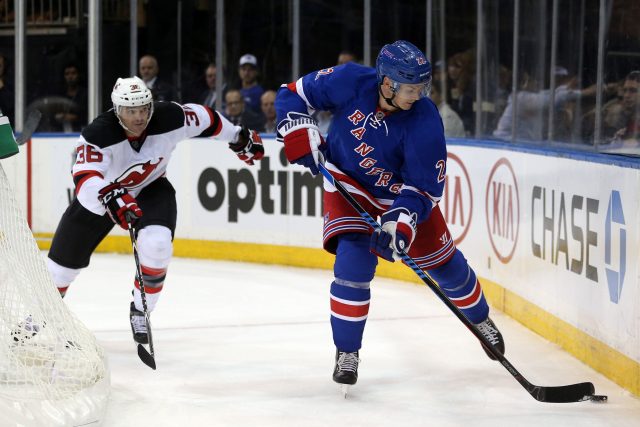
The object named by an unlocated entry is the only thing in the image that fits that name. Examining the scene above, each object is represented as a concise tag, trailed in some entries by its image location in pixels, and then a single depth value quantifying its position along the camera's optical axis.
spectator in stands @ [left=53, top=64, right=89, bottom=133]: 14.66
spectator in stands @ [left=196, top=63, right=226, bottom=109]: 14.42
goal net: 5.89
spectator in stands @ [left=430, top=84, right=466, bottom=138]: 12.34
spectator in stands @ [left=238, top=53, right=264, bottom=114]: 14.08
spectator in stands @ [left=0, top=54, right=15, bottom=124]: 14.72
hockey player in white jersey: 7.71
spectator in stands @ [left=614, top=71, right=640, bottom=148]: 7.90
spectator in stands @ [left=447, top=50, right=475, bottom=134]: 12.25
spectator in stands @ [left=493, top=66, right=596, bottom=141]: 9.49
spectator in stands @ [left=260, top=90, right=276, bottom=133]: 13.67
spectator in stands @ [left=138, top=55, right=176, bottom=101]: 14.25
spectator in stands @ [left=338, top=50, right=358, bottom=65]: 13.49
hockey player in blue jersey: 6.68
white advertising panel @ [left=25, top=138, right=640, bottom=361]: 7.27
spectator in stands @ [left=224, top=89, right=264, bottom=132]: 13.94
